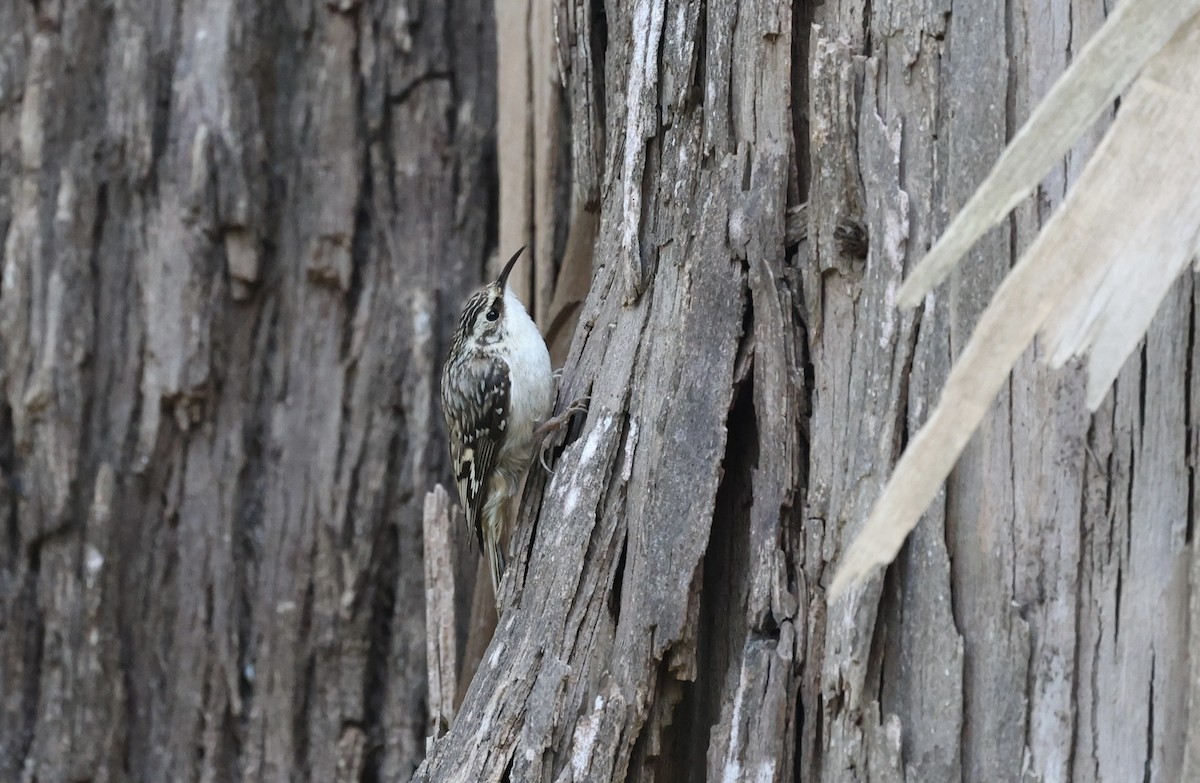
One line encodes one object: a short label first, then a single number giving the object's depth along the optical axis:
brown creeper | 7.81
